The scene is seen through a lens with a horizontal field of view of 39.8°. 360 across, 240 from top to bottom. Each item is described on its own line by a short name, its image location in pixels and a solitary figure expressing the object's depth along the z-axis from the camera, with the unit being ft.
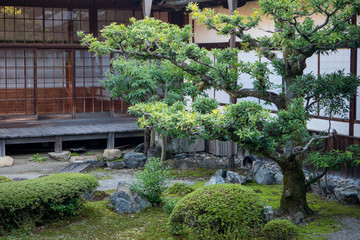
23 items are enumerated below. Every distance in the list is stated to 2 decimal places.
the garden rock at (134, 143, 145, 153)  49.32
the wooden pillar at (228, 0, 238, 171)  39.42
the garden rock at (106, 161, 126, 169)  44.16
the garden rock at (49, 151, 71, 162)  47.01
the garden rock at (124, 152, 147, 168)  44.29
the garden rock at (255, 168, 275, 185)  37.55
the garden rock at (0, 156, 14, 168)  44.47
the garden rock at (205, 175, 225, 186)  35.37
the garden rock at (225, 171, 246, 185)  36.70
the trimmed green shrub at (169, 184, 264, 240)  22.03
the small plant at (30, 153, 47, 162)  46.61
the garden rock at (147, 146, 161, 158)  46.01
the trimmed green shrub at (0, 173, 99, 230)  25.35
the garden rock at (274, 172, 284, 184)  37.64
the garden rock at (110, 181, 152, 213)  30.12
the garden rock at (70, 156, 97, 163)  46.70
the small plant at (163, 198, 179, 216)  27.73
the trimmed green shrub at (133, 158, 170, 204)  30.35
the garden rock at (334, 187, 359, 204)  31.32
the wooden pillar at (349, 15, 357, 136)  34.19
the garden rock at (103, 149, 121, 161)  47.52
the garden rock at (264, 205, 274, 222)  27.40
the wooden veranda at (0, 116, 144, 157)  47.16
